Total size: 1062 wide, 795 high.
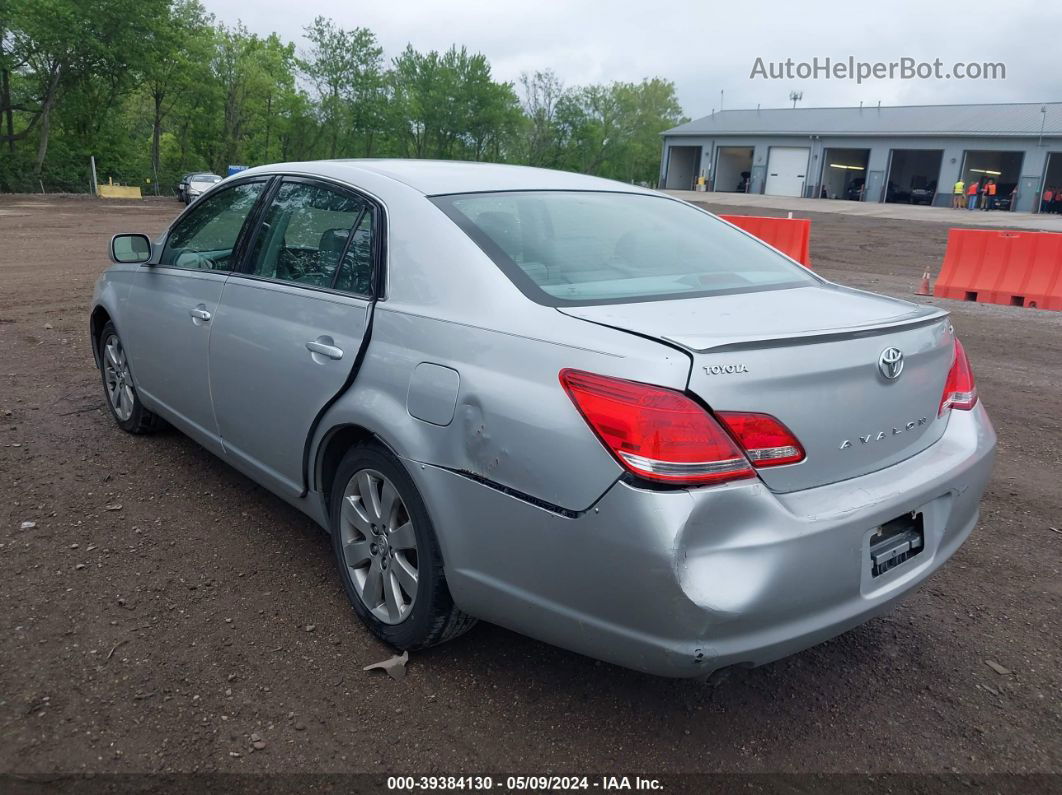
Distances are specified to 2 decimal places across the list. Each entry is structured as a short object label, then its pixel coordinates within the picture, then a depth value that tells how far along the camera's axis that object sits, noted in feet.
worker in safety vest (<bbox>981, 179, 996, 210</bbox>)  143.95
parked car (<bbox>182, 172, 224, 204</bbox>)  116.37
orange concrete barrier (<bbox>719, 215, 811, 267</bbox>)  45.09
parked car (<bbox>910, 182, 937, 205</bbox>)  161.38
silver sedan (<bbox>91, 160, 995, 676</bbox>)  7.13
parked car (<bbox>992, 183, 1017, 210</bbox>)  149.38
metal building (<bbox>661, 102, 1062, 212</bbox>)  149.28
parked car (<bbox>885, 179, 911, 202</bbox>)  167.53
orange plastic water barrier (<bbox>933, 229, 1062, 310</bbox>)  37.11
